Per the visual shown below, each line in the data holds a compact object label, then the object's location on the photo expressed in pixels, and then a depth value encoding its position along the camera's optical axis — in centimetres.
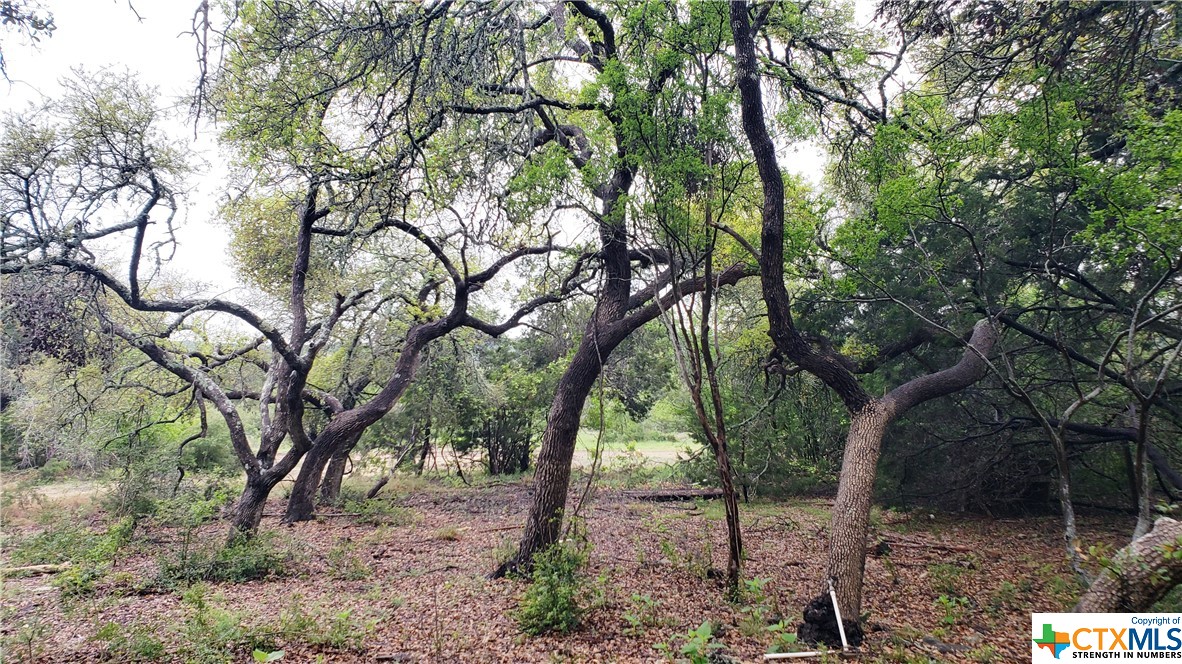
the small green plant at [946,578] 527
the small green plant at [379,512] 959
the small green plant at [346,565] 613
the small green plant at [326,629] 402
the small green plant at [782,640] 373
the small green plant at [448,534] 823
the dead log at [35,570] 590
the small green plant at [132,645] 359
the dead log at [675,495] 1181
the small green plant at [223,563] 578
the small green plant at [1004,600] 473
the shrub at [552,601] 437
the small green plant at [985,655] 370
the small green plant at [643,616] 434
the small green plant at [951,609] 444
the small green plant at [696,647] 322
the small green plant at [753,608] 427
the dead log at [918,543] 684
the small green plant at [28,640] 360
